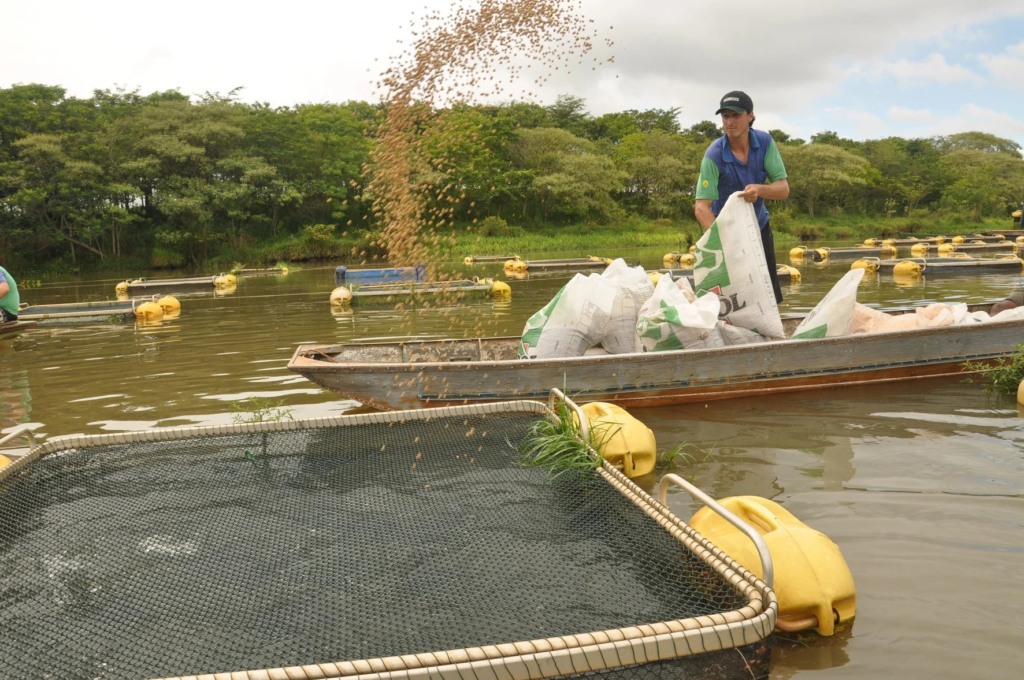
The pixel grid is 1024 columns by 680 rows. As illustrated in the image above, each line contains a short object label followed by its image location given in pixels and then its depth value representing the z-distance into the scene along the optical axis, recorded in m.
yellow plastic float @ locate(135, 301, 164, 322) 11.67
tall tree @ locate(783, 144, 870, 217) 37.06
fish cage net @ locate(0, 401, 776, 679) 1.78
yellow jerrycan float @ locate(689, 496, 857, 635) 2.27
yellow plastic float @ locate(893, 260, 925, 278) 15.21
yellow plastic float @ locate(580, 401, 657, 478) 3.71
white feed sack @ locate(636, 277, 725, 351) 4.89
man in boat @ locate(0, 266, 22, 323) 9.61
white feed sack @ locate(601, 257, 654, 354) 5.06
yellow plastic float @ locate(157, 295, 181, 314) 12.52
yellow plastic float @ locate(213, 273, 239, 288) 17.31
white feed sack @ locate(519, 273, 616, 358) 4.93
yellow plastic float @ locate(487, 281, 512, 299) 13.21
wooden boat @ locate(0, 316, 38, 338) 9.62
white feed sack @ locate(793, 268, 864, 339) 5.13
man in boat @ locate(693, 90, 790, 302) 4.94
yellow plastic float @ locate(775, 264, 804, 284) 14.62
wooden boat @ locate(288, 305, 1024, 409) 4.82
